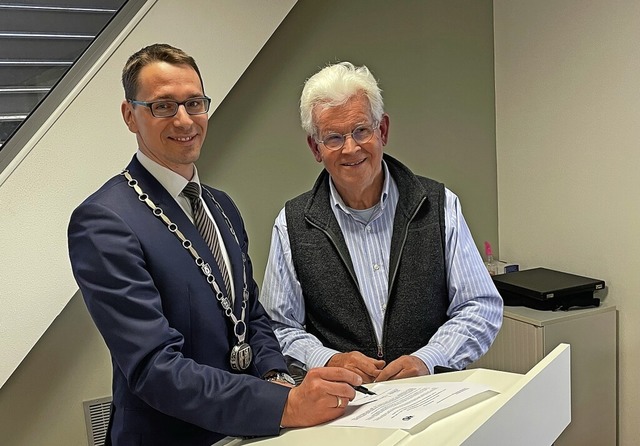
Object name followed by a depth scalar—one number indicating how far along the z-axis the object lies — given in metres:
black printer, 2.75
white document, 1.10
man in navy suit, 1.21
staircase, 2.35
